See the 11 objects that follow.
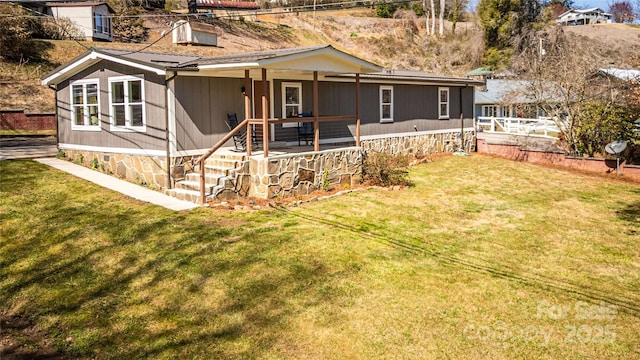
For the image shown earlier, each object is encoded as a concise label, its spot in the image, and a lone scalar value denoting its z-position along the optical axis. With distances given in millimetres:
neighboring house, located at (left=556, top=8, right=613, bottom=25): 80312
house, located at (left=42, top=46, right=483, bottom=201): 12102
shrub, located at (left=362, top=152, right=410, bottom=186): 14383
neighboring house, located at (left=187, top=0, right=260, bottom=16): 52156
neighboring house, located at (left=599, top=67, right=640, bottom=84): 20628
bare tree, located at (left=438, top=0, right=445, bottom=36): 58688
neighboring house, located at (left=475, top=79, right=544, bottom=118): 31552
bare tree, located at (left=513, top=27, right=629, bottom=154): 18984
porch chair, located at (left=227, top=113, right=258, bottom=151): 13420
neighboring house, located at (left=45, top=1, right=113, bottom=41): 34531
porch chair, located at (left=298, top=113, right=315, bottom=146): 15422
